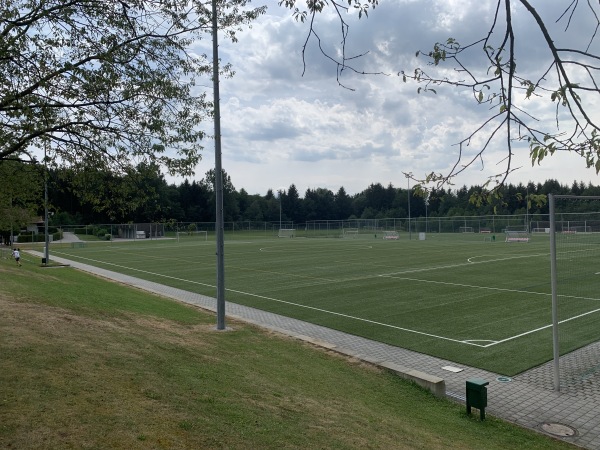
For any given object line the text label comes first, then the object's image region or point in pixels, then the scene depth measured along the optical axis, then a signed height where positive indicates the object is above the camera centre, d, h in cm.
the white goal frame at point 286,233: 8481 -283
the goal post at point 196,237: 7671 -327
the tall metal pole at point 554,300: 843 -152
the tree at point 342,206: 15125 +314
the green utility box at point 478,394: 716 -263
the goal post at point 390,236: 6682 -282
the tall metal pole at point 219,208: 1148 +23
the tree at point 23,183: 769 +63
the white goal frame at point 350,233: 7562 -272
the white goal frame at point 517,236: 5180 -240
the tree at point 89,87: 578 +173
